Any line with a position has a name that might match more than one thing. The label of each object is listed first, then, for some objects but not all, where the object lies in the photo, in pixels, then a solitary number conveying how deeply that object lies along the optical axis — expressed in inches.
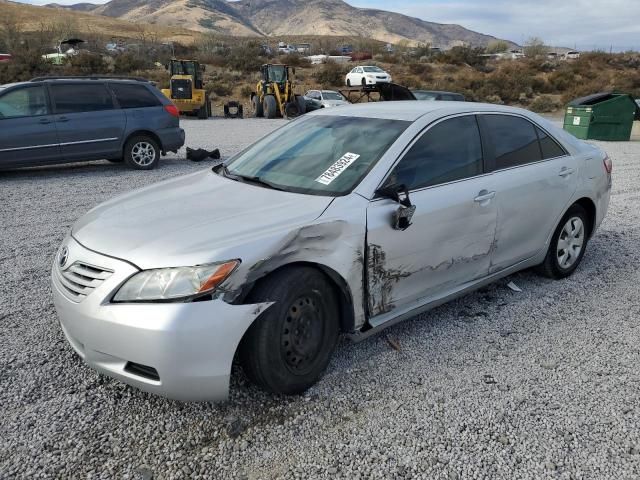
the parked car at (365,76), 1334.8
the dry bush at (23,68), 1185.4
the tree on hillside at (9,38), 1617.9
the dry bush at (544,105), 1130.7
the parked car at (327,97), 958.8
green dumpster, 613.0
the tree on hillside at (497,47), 2869.1
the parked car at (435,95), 673.6
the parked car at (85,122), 348.5
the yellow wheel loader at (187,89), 881.5
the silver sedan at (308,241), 98.1
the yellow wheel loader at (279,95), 911.7
